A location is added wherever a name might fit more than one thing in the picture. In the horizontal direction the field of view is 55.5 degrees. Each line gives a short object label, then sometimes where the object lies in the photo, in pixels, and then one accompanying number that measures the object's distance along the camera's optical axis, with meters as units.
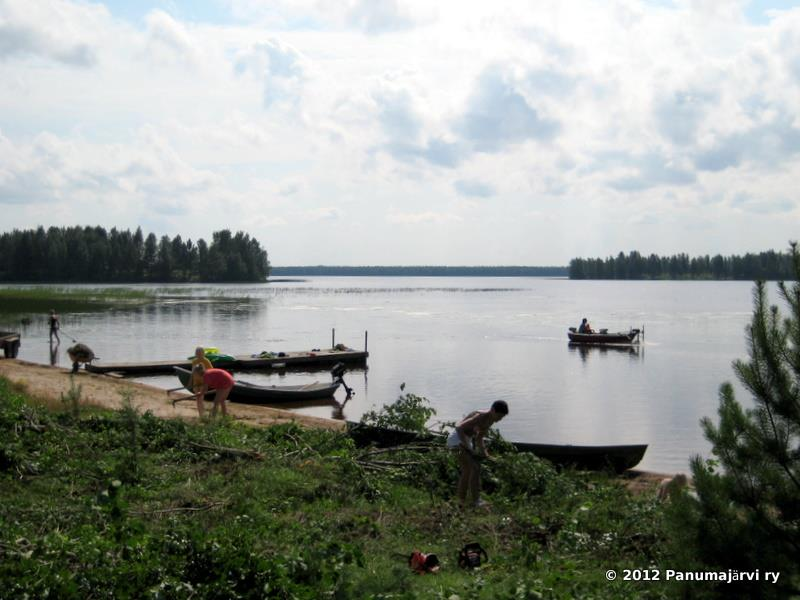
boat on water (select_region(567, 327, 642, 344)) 50.44
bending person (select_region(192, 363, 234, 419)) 17.41
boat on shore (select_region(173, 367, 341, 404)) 26.08
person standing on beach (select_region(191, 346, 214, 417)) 18.52
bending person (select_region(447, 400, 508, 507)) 11.23
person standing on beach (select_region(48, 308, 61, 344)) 41.84
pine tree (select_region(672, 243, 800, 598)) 5.98
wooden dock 32.25
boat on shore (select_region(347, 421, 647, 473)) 14.70
